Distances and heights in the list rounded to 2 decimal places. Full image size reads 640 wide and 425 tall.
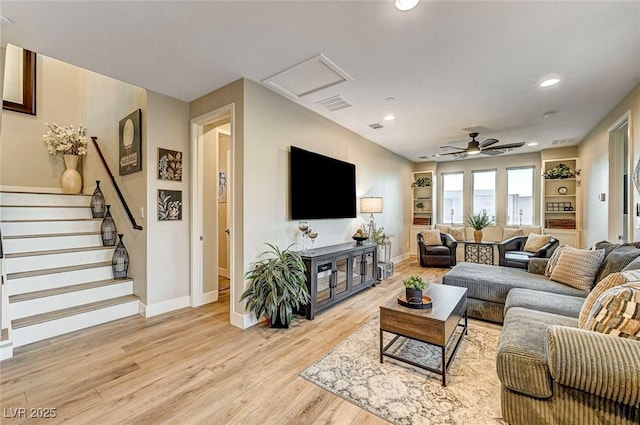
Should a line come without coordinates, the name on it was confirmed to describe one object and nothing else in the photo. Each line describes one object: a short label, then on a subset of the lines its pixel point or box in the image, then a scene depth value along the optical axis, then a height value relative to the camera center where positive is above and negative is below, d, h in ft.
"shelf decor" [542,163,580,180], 18.94 +2.79
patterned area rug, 5.57 -4.17
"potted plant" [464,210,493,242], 20.34 -0.82
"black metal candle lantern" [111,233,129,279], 11.38 -2.18
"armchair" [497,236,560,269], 15.34 -2.51
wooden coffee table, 6.44 -2.82
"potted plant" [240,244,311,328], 9.35 -2.76
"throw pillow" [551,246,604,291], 8.65 -1.87
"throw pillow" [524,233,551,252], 16.41 -1.86
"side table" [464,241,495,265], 18.99 -2.91
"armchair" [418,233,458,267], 19.81 -3.06
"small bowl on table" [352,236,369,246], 14.46 -1.50
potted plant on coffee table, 7.27 -2.14
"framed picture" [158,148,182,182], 10.98 +1.93
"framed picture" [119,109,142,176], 10.94 +2.85
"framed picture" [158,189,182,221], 10.96 +0.25
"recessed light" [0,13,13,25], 6.53 +4.73
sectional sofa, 4.13 -2.64
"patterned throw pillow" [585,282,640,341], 4.45 -1.75
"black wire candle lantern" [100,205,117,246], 12.29 -0.93
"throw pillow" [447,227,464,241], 22.44 -1.79
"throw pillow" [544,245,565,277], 10.20 -1.97
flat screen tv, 11.74 +1.23
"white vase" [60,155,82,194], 14.20 +1.78
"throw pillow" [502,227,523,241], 20.20 -1.63
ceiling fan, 14.38 +3.55
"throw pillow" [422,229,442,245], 20.48 -1.95
